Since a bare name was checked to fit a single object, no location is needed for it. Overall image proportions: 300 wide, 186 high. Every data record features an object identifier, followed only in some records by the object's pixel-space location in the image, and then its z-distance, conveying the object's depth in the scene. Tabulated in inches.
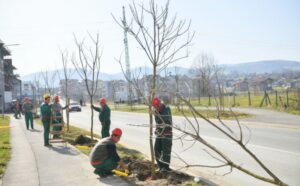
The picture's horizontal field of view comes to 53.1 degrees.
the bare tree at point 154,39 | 222.8
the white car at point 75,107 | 1665.7
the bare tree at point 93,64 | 437.2
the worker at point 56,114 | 461.3
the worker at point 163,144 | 240.3
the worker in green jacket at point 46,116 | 426.2
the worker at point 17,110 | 1175.3
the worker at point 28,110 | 677.8
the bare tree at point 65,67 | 601.7
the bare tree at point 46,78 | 898.0
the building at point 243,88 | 3568.2
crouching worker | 248.0
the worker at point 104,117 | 368.1
